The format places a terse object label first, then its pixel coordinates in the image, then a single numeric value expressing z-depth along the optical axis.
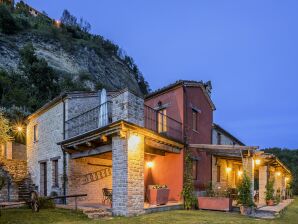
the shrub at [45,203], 14.62
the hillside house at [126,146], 12.48
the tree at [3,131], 13.27
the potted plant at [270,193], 18.48
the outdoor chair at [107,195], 14.69
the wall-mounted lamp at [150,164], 17.75
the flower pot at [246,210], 14.48
